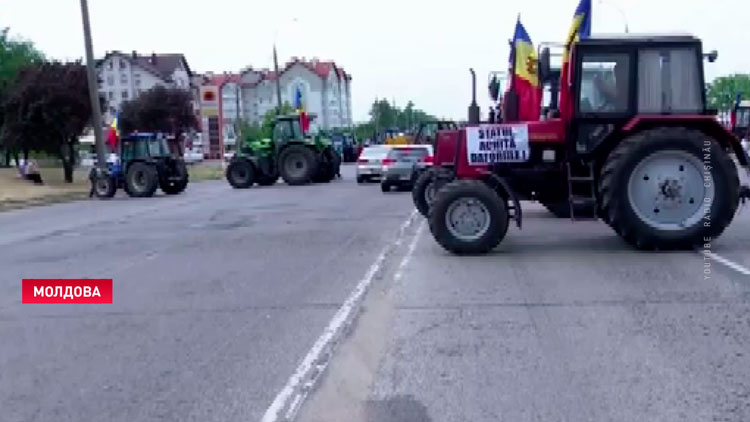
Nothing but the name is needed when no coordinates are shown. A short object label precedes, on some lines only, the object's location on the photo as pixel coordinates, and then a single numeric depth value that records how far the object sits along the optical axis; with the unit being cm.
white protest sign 1529
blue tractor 4034
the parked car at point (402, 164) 3488
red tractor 1480
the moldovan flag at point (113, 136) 4893
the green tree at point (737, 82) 9762
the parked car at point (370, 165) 4191
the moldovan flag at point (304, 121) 4469
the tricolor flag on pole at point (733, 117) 1954
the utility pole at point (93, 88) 4447
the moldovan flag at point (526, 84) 1781
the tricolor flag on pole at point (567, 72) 1522
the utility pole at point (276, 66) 6462
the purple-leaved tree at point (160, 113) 8456
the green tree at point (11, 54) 8331
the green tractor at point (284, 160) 4334
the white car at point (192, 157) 10526
